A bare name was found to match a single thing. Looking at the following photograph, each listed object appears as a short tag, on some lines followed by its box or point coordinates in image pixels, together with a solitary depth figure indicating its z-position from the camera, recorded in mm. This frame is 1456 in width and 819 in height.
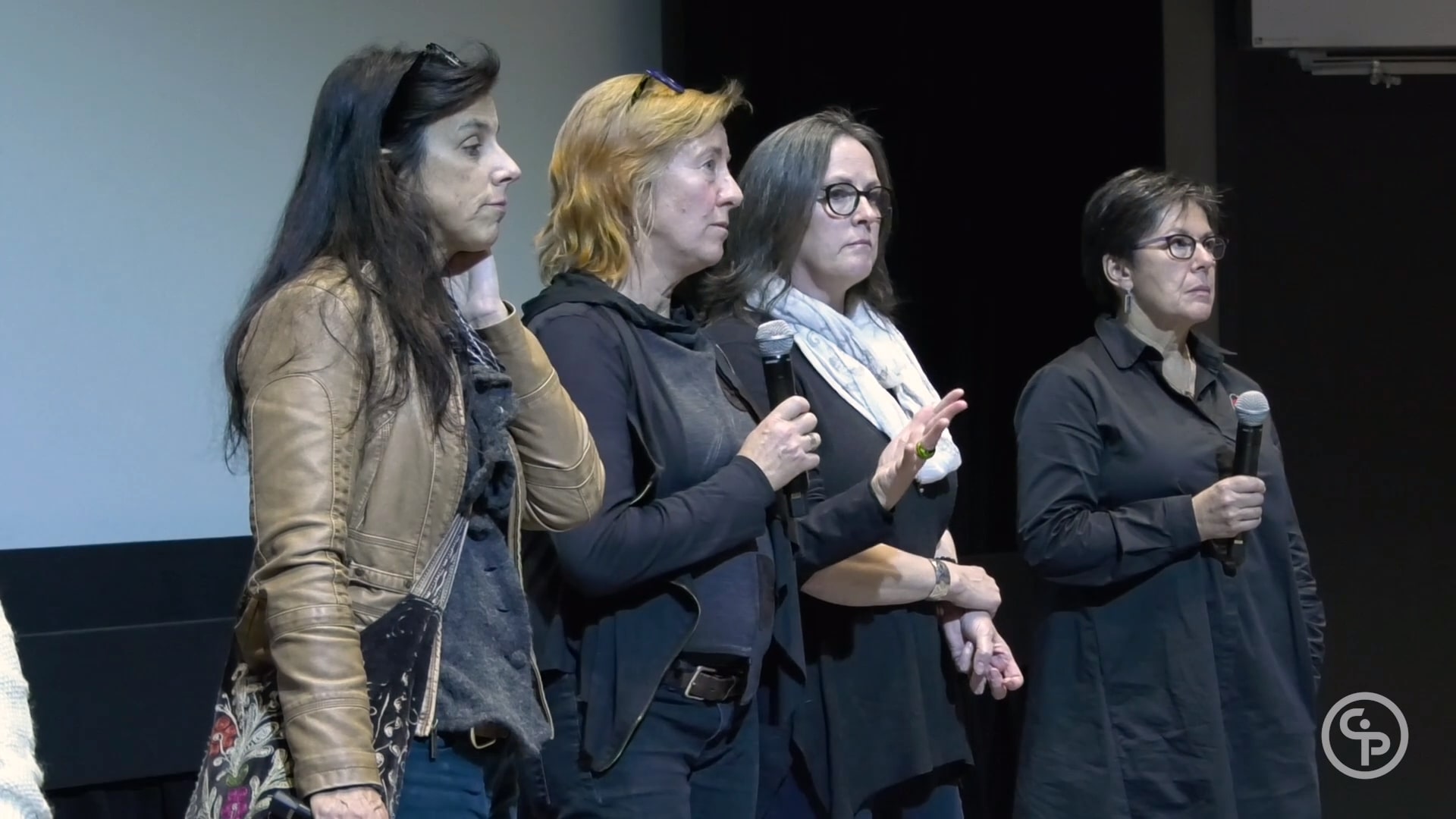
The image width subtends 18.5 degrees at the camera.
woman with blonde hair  4875
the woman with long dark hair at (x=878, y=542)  5173
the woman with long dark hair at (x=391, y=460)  4481
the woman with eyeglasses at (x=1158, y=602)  5535
